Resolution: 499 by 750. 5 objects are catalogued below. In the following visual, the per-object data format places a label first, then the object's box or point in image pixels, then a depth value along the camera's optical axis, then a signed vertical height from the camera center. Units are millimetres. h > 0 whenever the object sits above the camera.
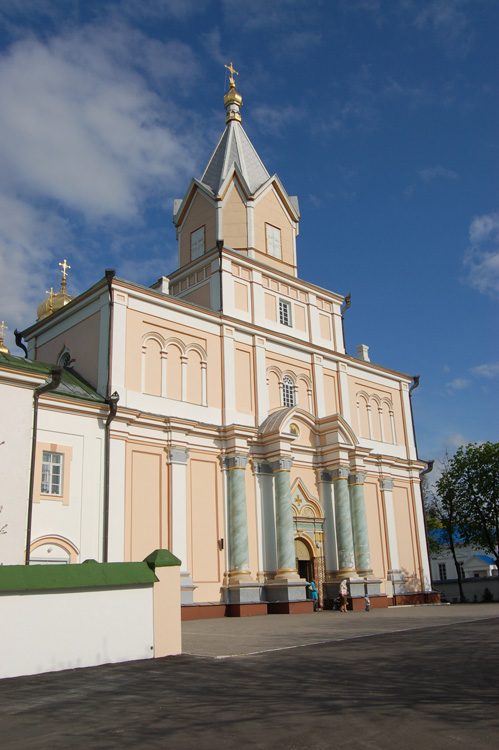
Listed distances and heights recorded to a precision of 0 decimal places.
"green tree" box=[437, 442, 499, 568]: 40938 +5010
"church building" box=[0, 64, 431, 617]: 21109 +5470
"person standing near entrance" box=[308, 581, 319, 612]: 26172 -323
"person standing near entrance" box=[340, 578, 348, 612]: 25328 -540
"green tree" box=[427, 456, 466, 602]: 42438 +4239
